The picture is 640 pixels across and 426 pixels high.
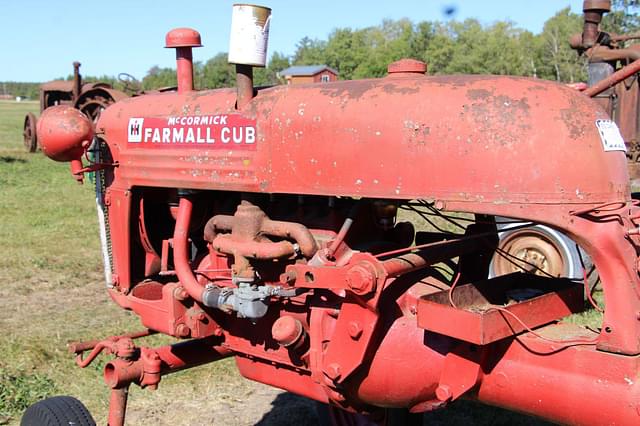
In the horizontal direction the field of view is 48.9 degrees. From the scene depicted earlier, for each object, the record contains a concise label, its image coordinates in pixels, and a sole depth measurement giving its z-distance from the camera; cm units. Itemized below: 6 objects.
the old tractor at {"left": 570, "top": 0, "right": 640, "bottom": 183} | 695
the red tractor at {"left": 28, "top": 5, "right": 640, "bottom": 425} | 222
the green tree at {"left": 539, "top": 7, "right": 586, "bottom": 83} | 3825
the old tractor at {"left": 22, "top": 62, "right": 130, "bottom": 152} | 1920
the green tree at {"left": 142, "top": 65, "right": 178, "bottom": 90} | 4712
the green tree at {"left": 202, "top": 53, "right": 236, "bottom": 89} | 3627
